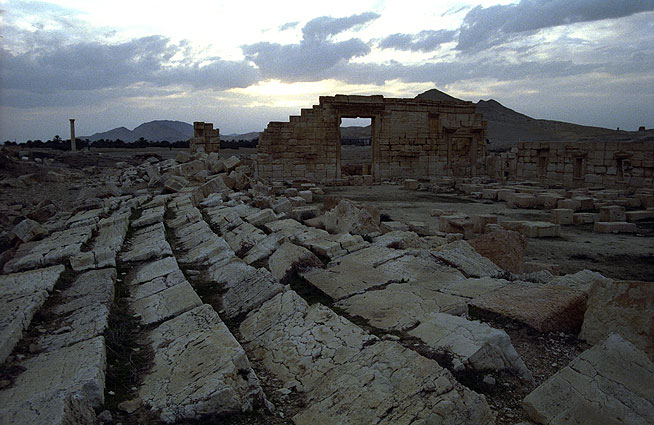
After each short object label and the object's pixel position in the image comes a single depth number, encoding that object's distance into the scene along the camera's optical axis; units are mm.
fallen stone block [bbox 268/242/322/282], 5215
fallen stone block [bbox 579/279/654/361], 3225
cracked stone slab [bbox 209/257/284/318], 4496
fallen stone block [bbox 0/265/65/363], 3525
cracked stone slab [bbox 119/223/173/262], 6266
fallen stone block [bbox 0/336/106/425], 2518
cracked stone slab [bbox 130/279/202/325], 4266
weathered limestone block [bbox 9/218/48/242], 8273
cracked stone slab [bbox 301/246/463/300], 4652
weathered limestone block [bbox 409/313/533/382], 2857
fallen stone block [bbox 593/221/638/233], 9180
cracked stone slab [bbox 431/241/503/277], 5382
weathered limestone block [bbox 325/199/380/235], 7379
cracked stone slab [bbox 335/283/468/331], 3717
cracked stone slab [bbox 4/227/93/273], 5938
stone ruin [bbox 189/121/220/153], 19391
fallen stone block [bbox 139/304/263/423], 2701
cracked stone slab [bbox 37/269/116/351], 3688
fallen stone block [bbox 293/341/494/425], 2369
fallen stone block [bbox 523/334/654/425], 2332
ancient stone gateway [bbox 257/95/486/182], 19422
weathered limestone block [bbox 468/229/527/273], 5969
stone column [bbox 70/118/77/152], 33438
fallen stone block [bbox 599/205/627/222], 10141
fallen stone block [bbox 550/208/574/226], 10273
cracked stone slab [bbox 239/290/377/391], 3184
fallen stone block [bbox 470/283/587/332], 3686
